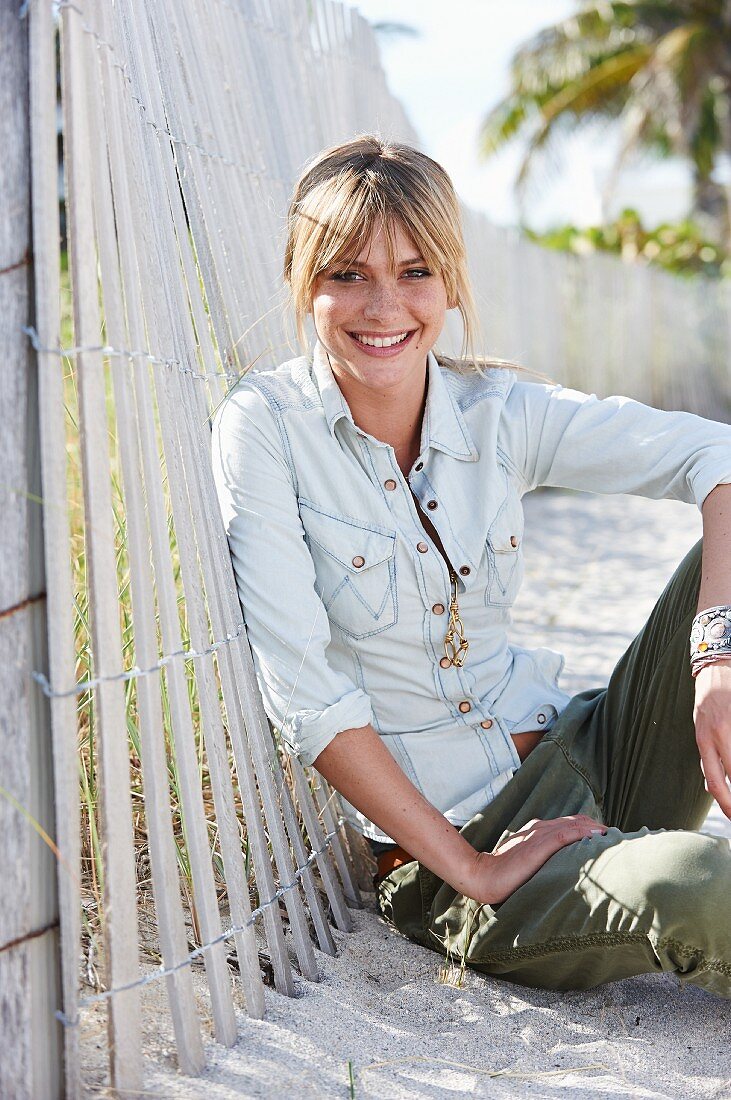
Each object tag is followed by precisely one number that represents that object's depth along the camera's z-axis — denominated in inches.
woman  68.6
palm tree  577.3
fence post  50.4
